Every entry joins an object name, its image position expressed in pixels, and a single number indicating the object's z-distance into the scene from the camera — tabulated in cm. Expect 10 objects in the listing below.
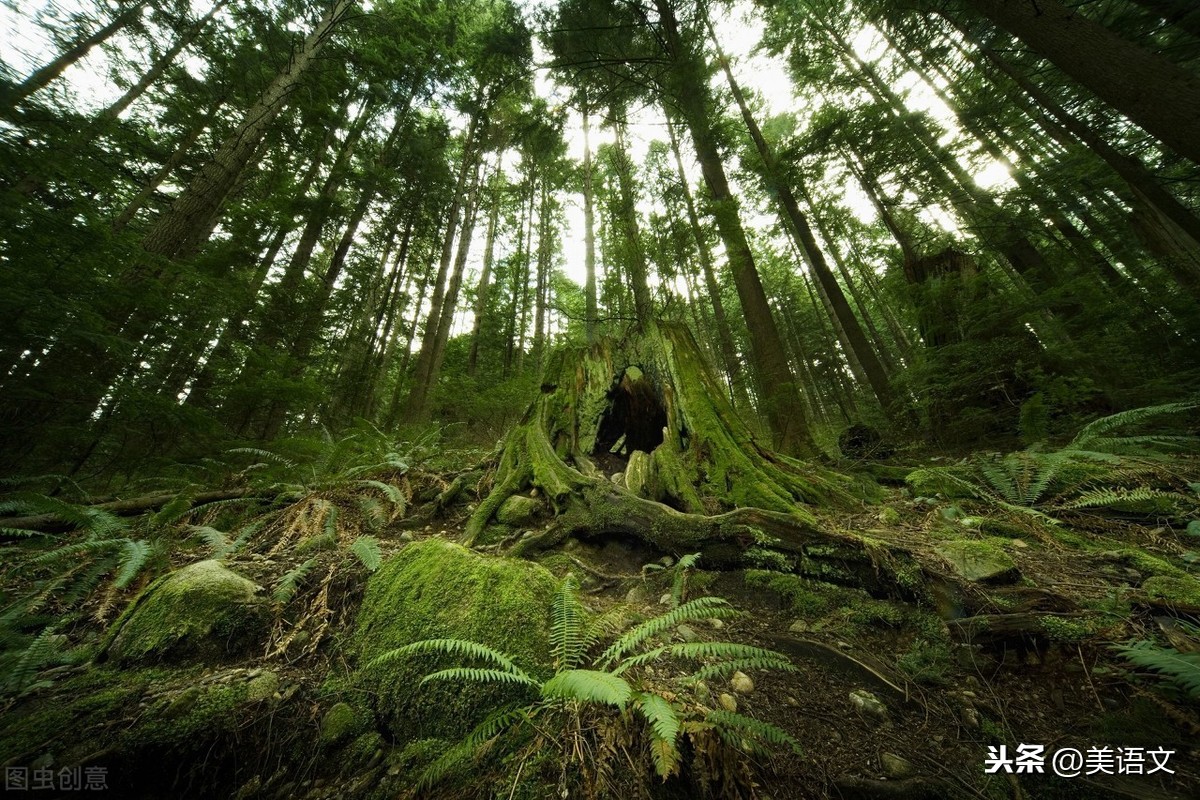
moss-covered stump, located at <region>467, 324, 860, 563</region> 311
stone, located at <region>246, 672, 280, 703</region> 154
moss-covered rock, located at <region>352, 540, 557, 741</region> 157
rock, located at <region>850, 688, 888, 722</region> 172
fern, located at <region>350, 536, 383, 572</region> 237
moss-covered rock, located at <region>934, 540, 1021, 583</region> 219
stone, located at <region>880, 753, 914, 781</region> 143
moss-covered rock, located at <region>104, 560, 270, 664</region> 180
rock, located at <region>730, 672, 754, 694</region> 191
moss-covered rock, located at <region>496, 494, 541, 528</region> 360
